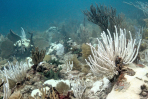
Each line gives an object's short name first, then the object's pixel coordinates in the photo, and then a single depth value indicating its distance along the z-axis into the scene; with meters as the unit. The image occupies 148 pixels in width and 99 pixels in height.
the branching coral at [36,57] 4.74
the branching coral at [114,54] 2.07
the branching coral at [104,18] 7.30
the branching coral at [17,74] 3.66
